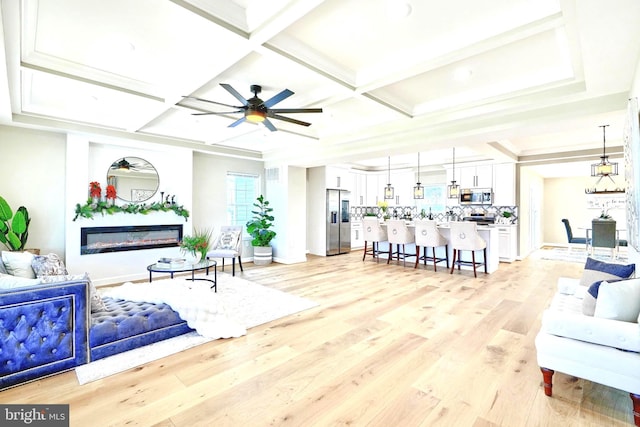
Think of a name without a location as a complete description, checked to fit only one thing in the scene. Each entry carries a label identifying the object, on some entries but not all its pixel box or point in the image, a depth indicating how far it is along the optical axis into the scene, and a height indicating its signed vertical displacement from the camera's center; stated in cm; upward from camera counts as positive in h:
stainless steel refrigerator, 812 -15
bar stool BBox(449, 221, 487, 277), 537 -39
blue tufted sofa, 210 -92
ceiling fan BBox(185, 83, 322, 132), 322 +123
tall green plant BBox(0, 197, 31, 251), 411 -17
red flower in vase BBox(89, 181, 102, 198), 498 +45
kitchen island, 586 -62
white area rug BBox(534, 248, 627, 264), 738 -102
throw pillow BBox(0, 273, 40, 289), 220 -51
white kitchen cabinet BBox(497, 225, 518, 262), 706 -59
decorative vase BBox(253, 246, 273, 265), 691 -91
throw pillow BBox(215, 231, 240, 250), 590 -48
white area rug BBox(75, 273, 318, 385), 239 -118
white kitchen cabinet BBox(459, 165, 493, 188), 771 +109
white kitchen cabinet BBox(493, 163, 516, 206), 732 +83
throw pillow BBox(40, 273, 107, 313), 243 -68
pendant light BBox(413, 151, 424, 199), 707 +60
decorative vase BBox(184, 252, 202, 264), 590 -82
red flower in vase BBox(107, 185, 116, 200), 516 +42
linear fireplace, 495 -40
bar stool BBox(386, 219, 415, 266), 642 -36
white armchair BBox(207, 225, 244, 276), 584 -48
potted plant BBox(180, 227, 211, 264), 428 -42
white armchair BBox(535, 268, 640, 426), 173 -79
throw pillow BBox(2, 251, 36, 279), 270 -45
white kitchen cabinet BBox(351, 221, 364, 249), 917 -57
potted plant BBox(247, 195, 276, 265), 688 -46
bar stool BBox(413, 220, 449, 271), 589 -42
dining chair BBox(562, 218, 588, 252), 791 -58
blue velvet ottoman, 249 -100
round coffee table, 397 -71
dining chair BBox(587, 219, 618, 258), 639 -34
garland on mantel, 486 +13
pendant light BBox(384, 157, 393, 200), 707 +60
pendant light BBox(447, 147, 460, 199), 649 +63
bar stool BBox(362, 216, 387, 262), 698 -34
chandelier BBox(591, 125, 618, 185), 495 +84
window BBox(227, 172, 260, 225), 705 +51
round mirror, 532 +69
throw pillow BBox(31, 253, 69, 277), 276 -49
